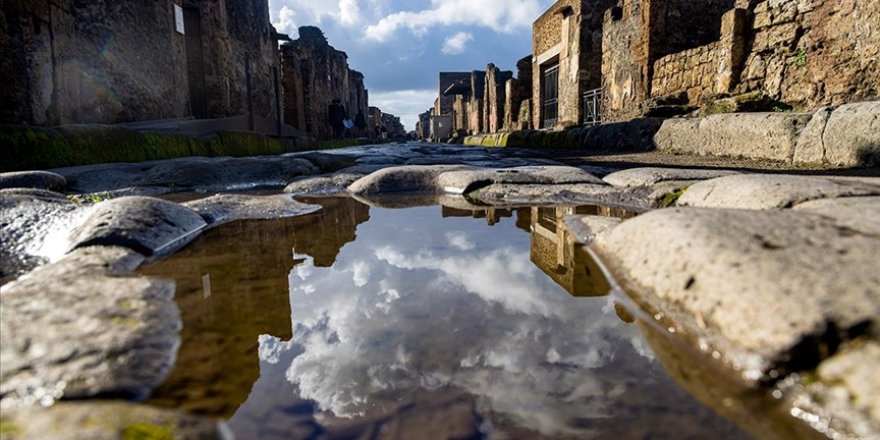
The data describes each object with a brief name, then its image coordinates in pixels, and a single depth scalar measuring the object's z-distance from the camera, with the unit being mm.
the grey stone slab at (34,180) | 2744
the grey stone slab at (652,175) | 2770
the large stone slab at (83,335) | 694
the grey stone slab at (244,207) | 2289
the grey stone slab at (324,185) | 3458
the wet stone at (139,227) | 1508
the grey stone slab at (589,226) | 1694
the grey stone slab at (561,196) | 2621
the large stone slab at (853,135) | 3107
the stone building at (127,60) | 5293
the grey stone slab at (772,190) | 1544
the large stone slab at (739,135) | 3881
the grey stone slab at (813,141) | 3525
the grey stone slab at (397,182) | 3377
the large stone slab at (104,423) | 547
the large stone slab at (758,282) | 726
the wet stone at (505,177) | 3160
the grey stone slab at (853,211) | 1097
